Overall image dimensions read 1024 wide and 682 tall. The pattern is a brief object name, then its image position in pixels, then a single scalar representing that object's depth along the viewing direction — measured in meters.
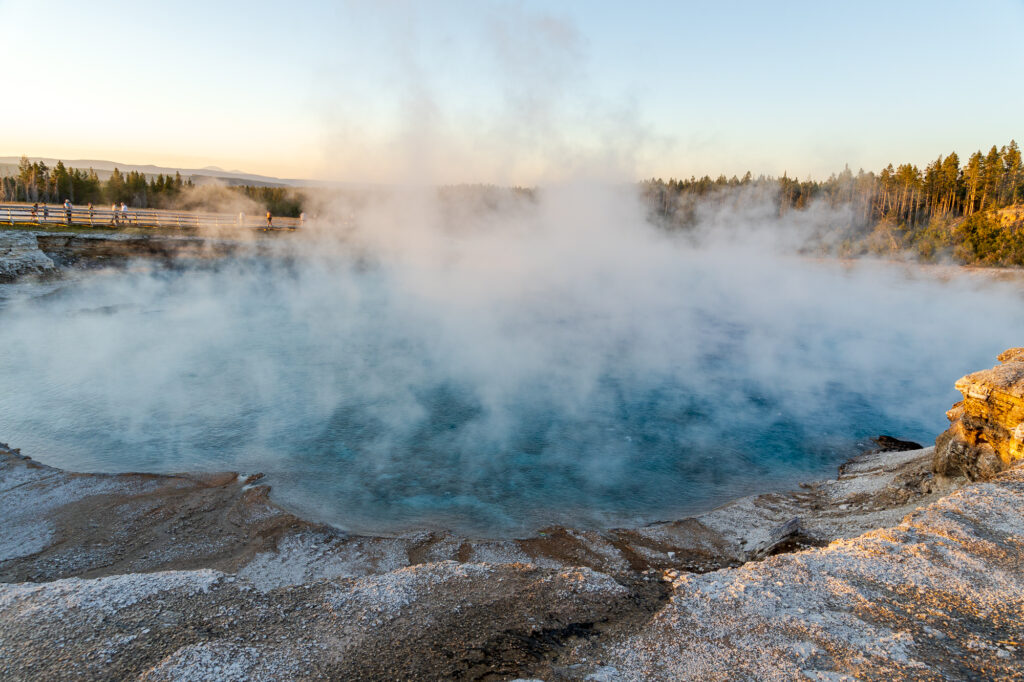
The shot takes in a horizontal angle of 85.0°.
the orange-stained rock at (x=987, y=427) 4.90
